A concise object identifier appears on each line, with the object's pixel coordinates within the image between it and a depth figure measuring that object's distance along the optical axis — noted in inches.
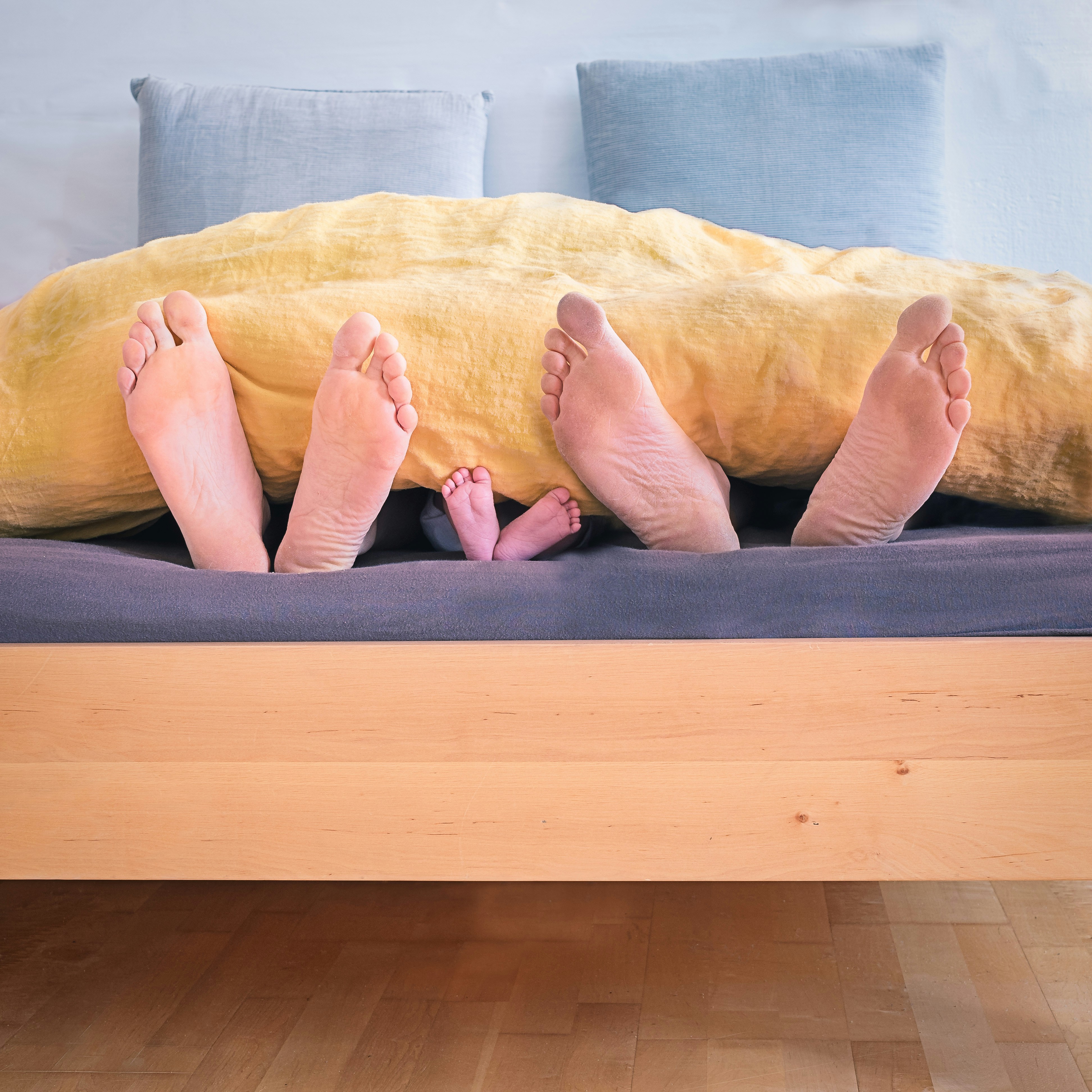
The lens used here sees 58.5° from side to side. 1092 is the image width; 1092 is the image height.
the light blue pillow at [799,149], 74.2
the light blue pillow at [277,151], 75.7
